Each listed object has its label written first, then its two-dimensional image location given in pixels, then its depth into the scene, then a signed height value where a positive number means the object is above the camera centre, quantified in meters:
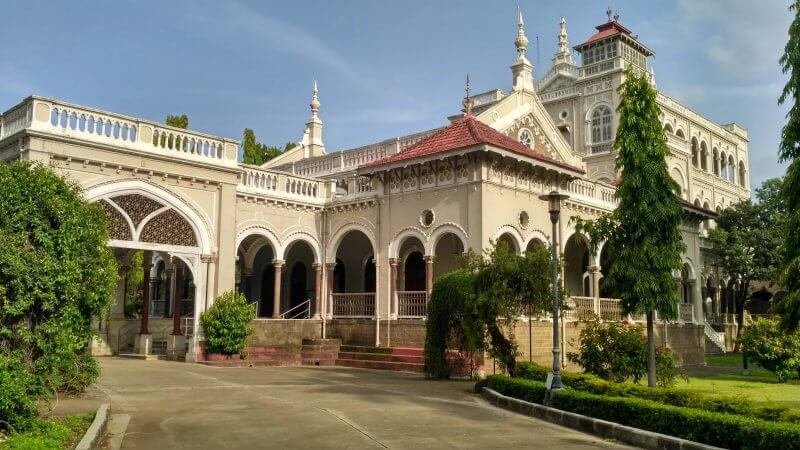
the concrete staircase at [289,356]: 20.47 -1.45
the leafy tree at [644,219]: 14.12 +1.88
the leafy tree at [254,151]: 41.50 +9.51
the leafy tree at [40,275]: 9.15 +0.42
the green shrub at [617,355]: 15.55 -0.97
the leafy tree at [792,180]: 12.93 +2.48
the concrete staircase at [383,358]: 20.27 -1.47
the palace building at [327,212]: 19.34 +3.04
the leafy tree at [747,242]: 38.06 +3.89
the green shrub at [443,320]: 16.77 -0.25
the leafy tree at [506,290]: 15.03 +0.44
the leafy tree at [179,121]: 37.41 +9.97
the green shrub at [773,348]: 21.09 -1.06
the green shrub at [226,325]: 20.30 -0.49
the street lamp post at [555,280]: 12.41 +0.58
